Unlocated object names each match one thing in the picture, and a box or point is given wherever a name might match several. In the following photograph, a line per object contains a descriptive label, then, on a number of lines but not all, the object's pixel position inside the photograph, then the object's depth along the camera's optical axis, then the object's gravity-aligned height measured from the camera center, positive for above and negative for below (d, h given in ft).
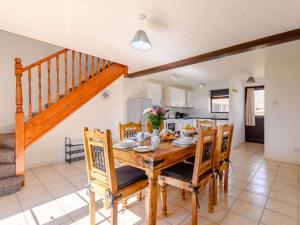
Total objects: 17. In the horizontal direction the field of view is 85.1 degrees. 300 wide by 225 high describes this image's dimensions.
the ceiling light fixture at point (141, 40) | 6.12 +2.70
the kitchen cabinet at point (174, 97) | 18.90 +1.78
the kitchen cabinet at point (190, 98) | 21.52 +1.73
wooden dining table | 5.00 -1.64
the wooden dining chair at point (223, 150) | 6.63 -1.70
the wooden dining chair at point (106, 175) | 4.59 -2.08
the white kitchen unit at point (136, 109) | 14.35 +0.24
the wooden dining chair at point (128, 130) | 8.44 -0.97
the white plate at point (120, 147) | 5.88 -1.27
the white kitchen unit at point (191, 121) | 19.09 -1.15
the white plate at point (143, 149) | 5.46 -1.27
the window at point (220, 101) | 20.22 +1.31
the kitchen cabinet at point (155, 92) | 16.38 +1.99
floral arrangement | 6.65 -0.15
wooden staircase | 8.46 +1.26
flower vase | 6.95 -0.87
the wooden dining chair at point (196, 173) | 5.25 -2.18
